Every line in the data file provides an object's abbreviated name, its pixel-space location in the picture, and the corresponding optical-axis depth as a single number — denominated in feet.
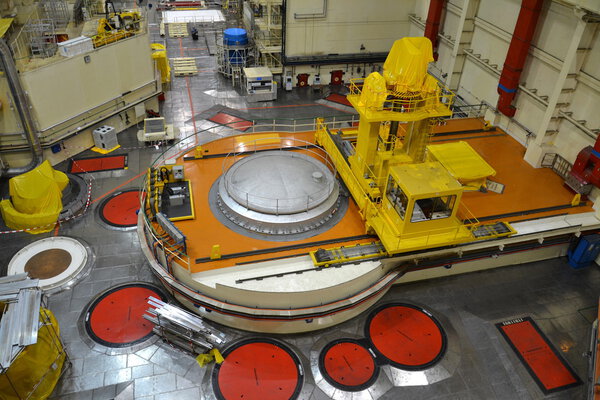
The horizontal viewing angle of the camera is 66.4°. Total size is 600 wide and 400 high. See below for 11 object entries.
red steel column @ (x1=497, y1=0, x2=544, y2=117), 49.42
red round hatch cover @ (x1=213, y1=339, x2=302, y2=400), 33.83
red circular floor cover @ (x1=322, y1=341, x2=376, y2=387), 35.12
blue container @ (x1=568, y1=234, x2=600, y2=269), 44.19
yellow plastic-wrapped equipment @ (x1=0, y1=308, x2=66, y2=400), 30.81
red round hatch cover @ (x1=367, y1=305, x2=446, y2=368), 36.86
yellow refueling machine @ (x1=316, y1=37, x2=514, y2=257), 37.83
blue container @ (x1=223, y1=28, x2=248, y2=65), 80.43
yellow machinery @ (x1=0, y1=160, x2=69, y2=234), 46.50
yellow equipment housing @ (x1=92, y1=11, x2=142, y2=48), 58.39
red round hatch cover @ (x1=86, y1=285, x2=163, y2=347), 37.42
